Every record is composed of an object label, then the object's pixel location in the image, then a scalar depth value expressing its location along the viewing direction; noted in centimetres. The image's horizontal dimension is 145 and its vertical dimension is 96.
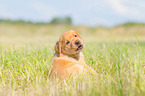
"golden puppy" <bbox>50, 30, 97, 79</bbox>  298
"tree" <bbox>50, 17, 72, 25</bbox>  2786
